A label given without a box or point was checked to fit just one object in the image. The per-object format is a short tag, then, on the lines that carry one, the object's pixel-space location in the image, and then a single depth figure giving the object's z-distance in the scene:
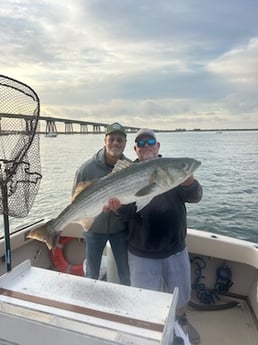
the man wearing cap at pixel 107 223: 3.57
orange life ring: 5.16
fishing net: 2.59
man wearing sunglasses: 3.02
